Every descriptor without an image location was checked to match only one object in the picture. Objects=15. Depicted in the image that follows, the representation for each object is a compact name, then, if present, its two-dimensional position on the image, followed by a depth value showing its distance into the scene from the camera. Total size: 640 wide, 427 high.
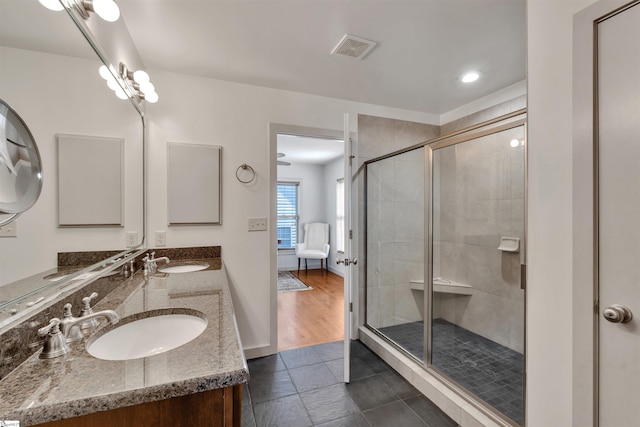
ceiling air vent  1.79
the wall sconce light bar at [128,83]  1.40
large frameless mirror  0.73
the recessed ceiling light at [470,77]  2.26
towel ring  2.41
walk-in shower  2.24
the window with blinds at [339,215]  5.64
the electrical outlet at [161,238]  2.17
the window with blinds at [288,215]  6.10
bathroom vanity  0.59
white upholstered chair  5.94
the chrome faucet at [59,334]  0.77
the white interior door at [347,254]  2.05
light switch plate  2.46
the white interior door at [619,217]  0.91
